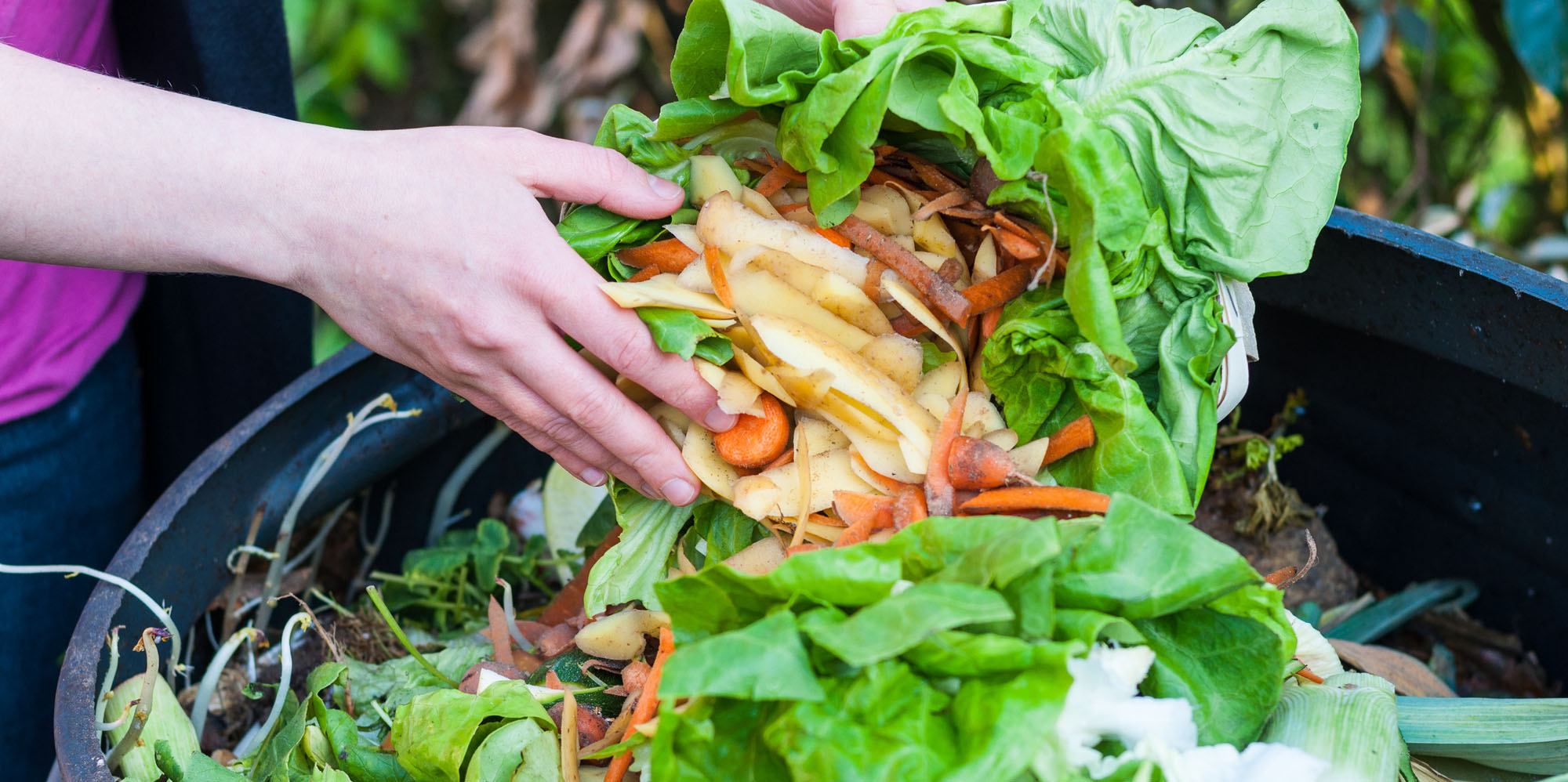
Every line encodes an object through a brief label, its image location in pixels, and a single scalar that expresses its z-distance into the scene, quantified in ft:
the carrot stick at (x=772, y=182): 3.47
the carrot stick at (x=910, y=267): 3.36
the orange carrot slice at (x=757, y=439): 3.42
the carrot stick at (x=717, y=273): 3.37
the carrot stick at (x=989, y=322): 3.41
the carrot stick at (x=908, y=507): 3.32
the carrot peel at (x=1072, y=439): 3.38
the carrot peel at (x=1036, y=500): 3.29
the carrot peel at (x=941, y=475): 3.32
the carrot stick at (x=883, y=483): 3.38
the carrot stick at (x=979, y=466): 3.32
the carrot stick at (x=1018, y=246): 3.35
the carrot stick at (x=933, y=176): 3.45
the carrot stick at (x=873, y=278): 3.41
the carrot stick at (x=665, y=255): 3.45
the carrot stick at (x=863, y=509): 3.36
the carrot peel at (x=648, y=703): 3.31
